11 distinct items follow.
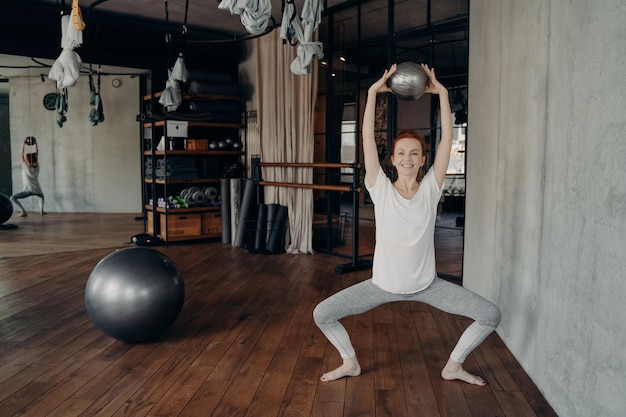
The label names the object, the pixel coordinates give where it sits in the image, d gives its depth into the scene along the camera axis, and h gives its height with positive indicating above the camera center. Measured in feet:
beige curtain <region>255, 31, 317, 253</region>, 20.59 +1.55
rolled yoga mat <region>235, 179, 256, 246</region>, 21.79 -1.72
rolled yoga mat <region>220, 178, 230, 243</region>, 22.66 -1.88
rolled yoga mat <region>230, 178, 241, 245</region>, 22.35 -1.54
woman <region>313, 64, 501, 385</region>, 8.13 -1.33
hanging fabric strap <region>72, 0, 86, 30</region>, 12.12 +3.46
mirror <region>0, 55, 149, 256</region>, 21.01 +0.63
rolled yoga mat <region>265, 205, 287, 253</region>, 20.63 -2.66
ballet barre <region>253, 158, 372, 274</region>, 17.26 -0.98
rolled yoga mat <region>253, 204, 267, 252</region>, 20.66 -2.69
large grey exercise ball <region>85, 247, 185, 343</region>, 9.86 -2.53
